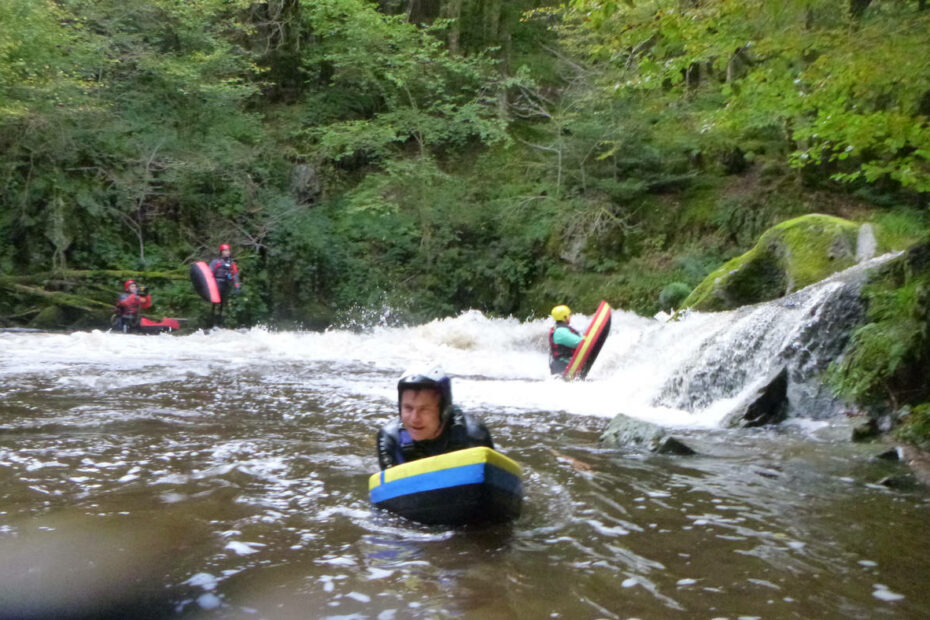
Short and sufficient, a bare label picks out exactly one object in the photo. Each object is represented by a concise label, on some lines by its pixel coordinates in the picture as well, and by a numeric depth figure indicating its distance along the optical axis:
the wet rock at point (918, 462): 4.97
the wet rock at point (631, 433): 5.79
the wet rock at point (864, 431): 6.14
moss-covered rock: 10.56
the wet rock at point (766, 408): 6.90
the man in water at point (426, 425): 3.90
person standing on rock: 15.78
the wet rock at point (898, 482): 4.73
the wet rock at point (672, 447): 5.64
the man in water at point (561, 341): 9.81
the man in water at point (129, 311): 14.67
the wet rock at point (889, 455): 5.49
